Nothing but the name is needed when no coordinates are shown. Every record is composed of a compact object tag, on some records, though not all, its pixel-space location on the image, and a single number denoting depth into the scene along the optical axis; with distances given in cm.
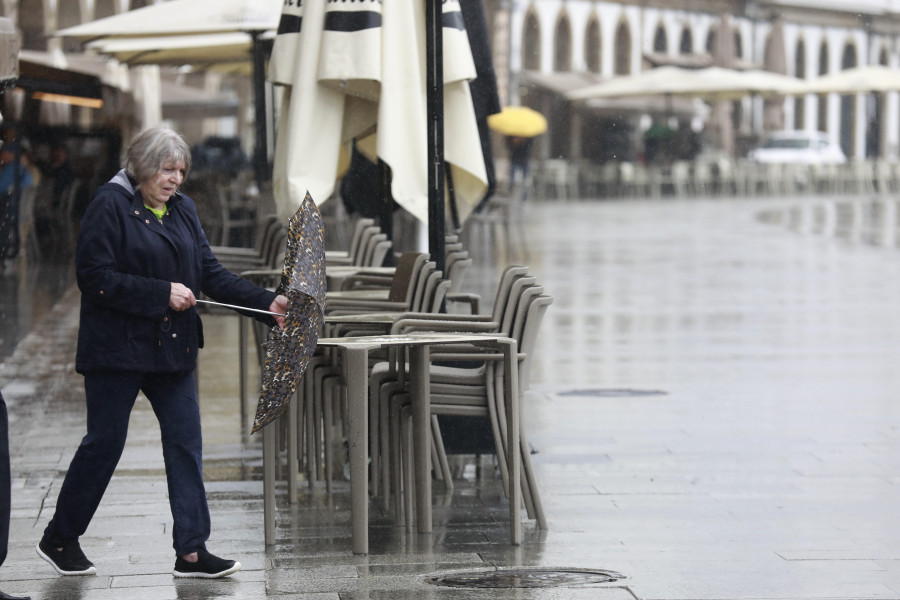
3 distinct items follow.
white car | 8612
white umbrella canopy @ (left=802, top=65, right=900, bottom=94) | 7175
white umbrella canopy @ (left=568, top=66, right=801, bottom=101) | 6844
